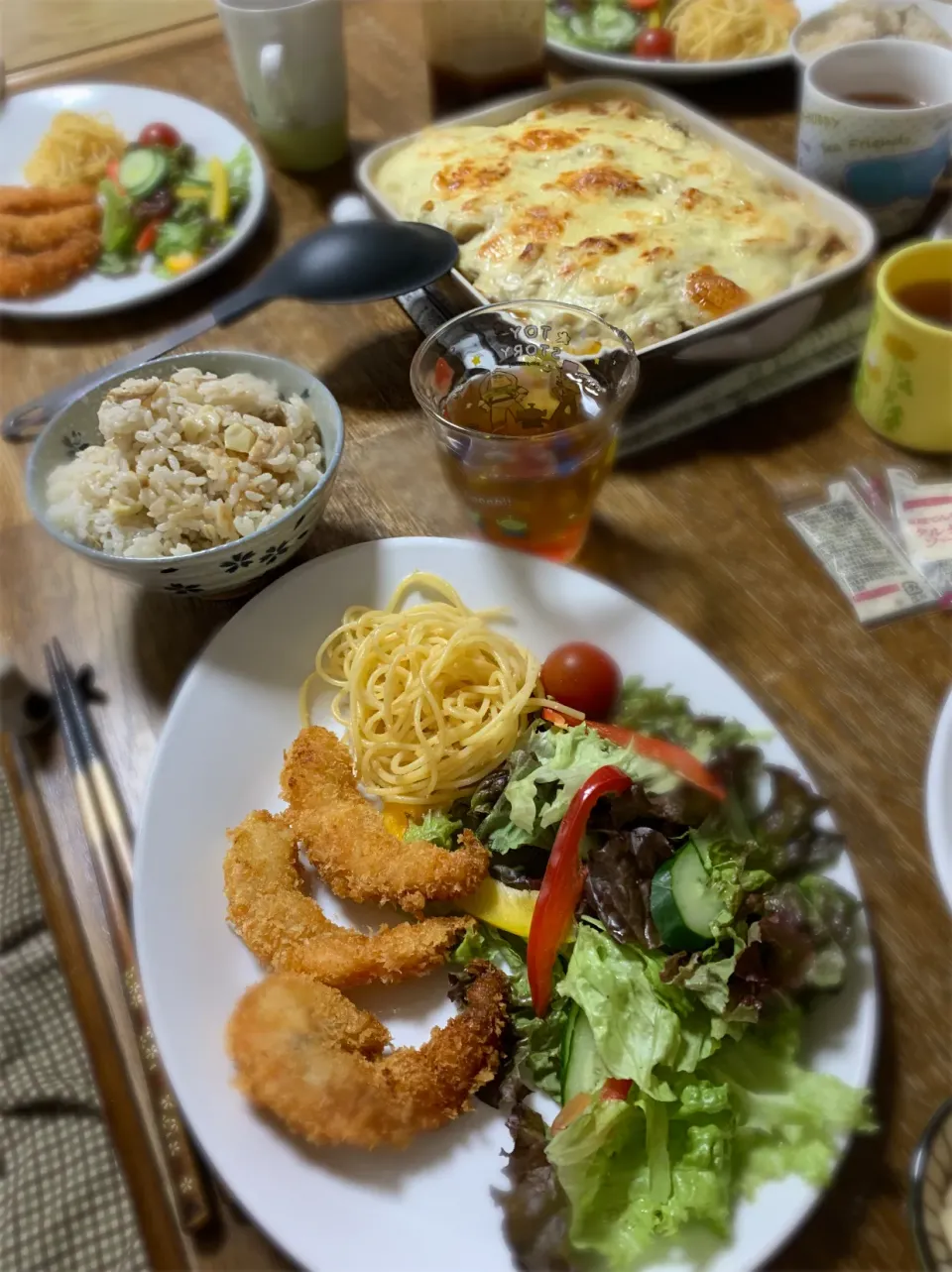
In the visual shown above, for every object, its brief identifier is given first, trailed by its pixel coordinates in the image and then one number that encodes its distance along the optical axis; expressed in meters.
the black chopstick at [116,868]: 0.26
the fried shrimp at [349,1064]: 0.25
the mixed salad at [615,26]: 0.60
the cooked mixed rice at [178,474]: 0.35
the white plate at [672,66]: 0.57
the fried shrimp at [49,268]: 0.50
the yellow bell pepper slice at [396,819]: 0.33
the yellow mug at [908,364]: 0.37
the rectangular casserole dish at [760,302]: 0.40
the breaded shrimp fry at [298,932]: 0.28
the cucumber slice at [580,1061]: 0.26
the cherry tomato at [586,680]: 0.33
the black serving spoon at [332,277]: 0.44
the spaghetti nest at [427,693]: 0.34
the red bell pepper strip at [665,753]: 0.30
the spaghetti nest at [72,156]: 0.56
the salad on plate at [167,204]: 0.52
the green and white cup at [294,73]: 0.50
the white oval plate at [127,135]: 0.50
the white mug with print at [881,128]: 0.44
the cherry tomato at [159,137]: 0.57
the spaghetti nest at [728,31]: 0.58
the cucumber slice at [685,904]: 0.27
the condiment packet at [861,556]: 0.37
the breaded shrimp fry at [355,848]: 0.30
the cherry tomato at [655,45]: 0.59
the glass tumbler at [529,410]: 0.35
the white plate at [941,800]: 0.27
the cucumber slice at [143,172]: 0.54
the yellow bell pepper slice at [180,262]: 0.51
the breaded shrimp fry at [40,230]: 0.52
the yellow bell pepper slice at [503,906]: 0.29
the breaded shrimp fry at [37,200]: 0.54
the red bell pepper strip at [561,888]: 0.28
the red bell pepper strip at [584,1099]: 0.25
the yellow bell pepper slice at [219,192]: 0.53
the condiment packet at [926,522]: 0.37
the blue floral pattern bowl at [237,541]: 0.34
